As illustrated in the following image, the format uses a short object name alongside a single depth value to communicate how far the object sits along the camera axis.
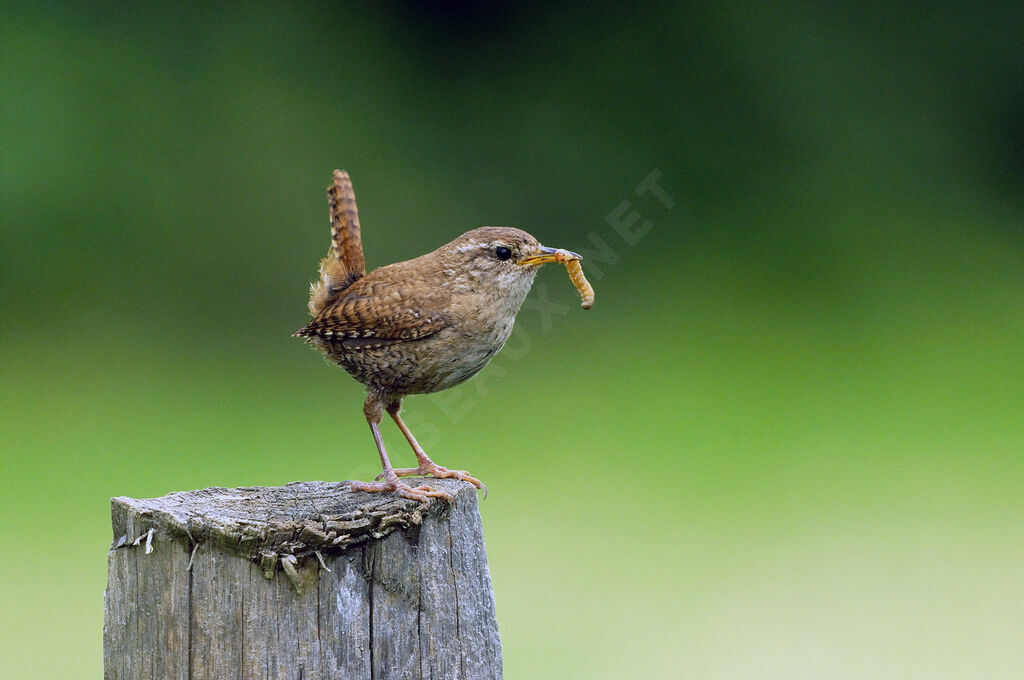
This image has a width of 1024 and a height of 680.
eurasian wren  6.52
